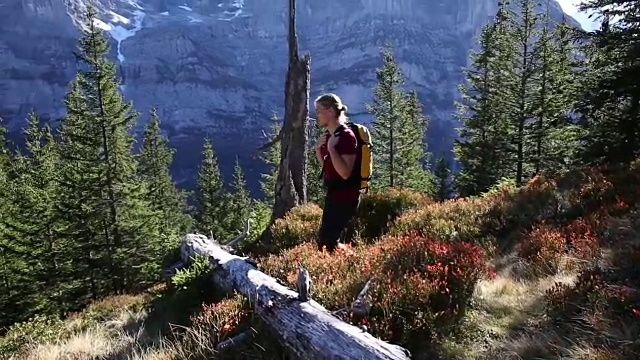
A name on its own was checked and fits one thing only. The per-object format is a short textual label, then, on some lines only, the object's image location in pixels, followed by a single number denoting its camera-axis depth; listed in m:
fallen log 3.97
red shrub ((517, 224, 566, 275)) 5.61
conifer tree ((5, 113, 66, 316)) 23.48
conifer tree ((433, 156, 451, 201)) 41.41
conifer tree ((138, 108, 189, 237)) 42.15
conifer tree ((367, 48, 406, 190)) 31.12
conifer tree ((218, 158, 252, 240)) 41.69
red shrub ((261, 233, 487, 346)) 4.46
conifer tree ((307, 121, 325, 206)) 35.64
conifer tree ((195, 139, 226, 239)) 40.69
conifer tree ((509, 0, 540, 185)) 22.27
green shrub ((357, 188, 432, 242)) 9.94
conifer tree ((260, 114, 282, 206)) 34.66
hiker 6.17
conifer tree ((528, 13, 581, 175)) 21.36
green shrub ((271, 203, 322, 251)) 10.08
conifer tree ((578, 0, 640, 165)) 12.52
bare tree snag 12.87
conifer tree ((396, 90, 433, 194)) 32.50
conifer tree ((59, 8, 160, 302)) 22.27
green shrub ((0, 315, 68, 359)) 7.45
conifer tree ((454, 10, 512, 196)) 24.45
